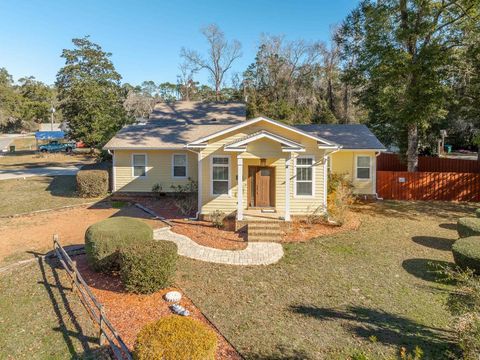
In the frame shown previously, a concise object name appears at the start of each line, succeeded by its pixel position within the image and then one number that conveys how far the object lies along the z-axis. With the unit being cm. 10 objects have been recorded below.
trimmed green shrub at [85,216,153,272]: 921
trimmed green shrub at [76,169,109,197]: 1986
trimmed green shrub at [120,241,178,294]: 813
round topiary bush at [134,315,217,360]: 474
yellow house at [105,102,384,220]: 1428
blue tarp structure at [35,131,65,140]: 4647
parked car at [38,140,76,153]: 4634
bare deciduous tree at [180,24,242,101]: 4703
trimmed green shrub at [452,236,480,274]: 902
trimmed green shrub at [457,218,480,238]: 1108
